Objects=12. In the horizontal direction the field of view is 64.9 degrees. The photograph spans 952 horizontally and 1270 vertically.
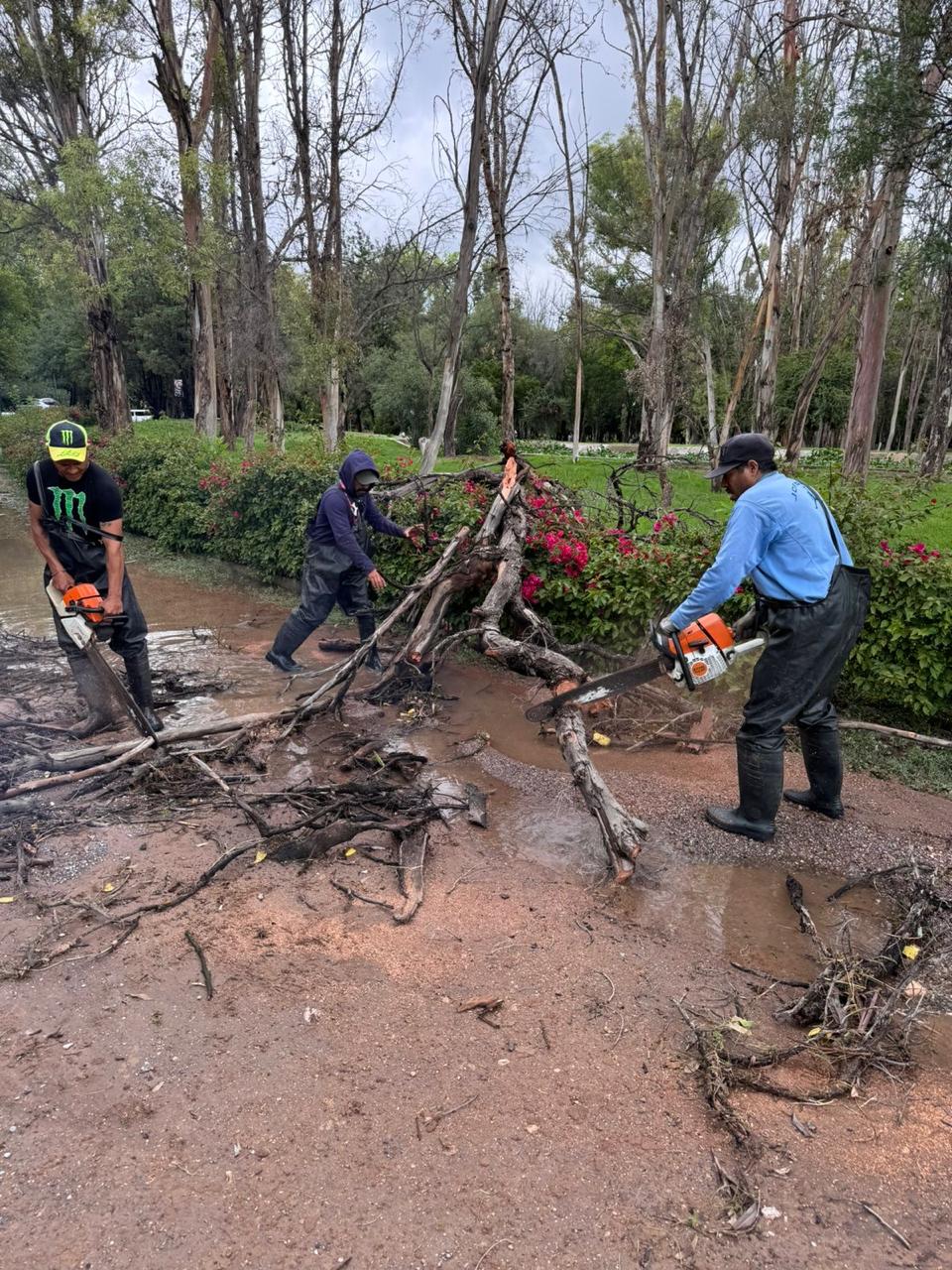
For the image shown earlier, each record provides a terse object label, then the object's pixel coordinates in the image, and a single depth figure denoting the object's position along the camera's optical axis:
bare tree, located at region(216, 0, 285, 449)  13.49
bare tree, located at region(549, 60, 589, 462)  14.72
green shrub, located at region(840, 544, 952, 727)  4.90
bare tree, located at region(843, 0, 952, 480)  8.63
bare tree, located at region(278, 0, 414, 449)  12.55
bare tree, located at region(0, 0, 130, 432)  15.55
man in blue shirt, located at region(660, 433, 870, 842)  3.71
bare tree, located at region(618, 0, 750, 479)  11.20
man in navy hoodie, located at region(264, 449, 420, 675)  6.15
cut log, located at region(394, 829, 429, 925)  3.23
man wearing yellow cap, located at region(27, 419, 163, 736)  4.39
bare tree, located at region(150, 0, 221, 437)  15.38
